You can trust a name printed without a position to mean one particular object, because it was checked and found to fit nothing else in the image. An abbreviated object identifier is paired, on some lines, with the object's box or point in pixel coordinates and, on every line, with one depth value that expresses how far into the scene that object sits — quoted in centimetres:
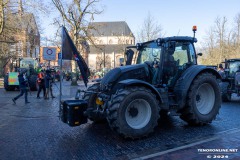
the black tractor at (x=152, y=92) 592
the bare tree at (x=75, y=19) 2720
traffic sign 1448
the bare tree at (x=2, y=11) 2091
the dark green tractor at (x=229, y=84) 1286
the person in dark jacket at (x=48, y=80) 1464
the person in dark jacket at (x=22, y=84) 1267
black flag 723
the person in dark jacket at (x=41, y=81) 1478
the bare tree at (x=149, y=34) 3247
